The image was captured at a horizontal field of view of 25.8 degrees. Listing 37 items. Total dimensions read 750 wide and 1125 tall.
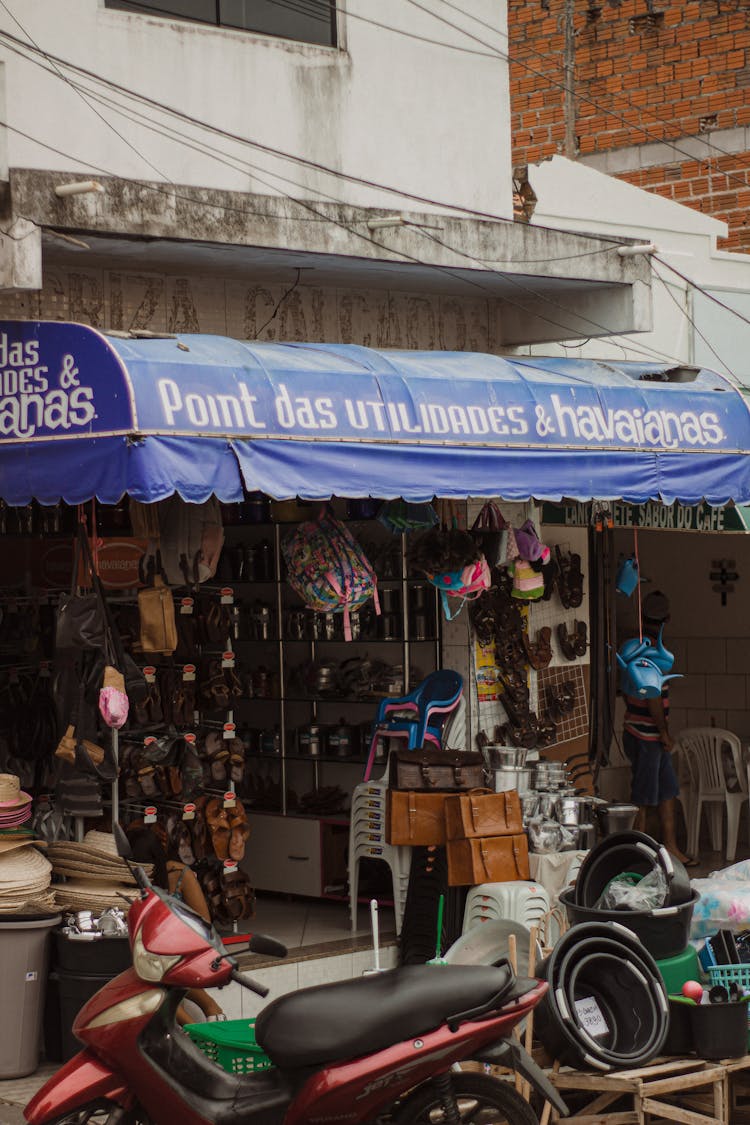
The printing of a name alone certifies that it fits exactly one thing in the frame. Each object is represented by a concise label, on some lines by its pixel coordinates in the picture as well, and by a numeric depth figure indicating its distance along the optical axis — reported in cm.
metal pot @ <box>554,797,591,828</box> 1021
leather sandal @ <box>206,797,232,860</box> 998
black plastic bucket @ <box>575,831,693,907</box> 827
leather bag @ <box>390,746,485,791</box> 1015
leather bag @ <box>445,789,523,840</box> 970
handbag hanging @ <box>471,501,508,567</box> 1073
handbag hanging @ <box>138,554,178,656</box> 937
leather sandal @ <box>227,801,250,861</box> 999
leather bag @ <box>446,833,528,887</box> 966
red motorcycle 613
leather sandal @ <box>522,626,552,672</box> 1137
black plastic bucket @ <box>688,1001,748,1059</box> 752
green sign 1226
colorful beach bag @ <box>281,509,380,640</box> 955
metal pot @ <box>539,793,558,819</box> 1026
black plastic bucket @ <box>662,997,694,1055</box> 758
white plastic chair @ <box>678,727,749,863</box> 1398
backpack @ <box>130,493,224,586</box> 916
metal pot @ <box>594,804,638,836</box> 1030
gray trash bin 827
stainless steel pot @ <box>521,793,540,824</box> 1023
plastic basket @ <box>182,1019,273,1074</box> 720
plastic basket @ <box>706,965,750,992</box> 793
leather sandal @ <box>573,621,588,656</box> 1226
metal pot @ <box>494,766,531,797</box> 1027
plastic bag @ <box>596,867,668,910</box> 801
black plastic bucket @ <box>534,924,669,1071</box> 727
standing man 1314
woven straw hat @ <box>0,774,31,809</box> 861
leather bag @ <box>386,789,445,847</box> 998
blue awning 779
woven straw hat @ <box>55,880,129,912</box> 863
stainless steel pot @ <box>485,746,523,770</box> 1052
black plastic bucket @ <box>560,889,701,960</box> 776
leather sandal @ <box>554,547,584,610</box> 1221
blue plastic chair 1073
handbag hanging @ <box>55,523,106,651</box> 877
